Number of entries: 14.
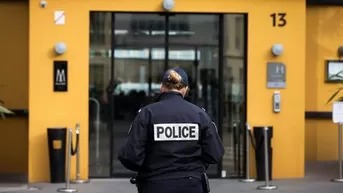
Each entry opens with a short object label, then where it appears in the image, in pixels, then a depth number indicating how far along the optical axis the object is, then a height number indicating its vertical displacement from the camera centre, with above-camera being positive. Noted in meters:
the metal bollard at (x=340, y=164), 11.63 -1.32
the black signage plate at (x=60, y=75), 11.66 +0.24
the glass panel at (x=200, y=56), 12.10 +0.60
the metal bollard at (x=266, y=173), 10.73 -1.36
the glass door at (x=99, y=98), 11.93 -0.17
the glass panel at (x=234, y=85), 12.16 +0.08
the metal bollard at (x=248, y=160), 11.88 -1.28
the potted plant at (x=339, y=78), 13.16 +0.25
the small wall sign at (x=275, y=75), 12.07 +0.26
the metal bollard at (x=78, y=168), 11.50 -1.39
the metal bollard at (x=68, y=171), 10.63 -1.34
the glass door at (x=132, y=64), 12.01 +0.45
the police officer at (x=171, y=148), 4.70 -0.42
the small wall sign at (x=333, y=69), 14.31 +0.45
